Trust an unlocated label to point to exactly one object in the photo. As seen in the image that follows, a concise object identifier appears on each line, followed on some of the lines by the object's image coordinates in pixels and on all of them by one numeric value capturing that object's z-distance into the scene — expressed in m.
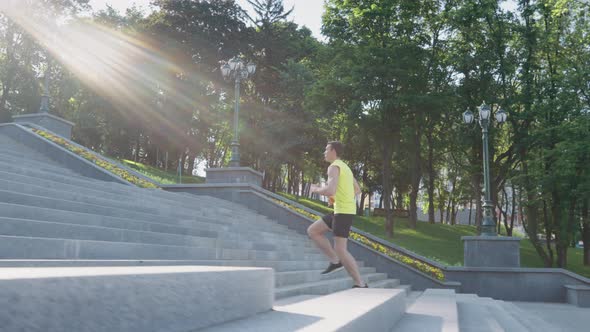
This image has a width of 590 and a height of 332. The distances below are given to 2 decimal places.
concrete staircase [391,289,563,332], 4.23
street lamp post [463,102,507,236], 15.09
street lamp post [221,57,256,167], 16.27
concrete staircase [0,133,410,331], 2.62
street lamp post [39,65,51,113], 18.03
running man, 6.48
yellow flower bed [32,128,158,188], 14.67
